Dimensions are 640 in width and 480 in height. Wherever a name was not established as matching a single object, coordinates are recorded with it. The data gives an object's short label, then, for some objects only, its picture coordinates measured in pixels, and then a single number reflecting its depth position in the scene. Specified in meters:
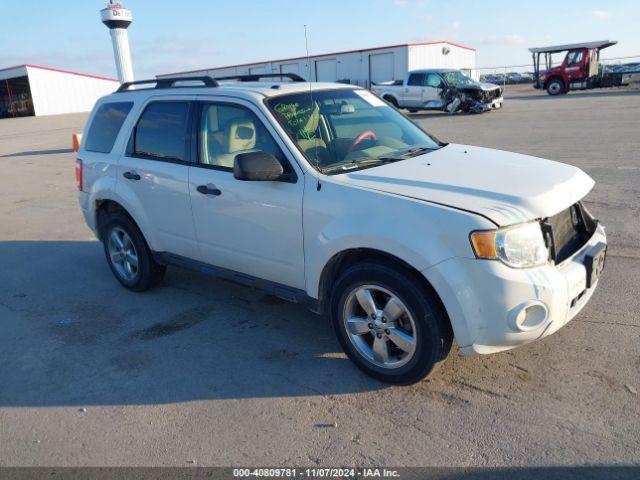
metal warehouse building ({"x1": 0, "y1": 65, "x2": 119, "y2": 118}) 45.38
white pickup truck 23.23
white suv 3.01
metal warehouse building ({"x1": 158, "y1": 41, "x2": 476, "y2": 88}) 40.03
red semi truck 30.61
